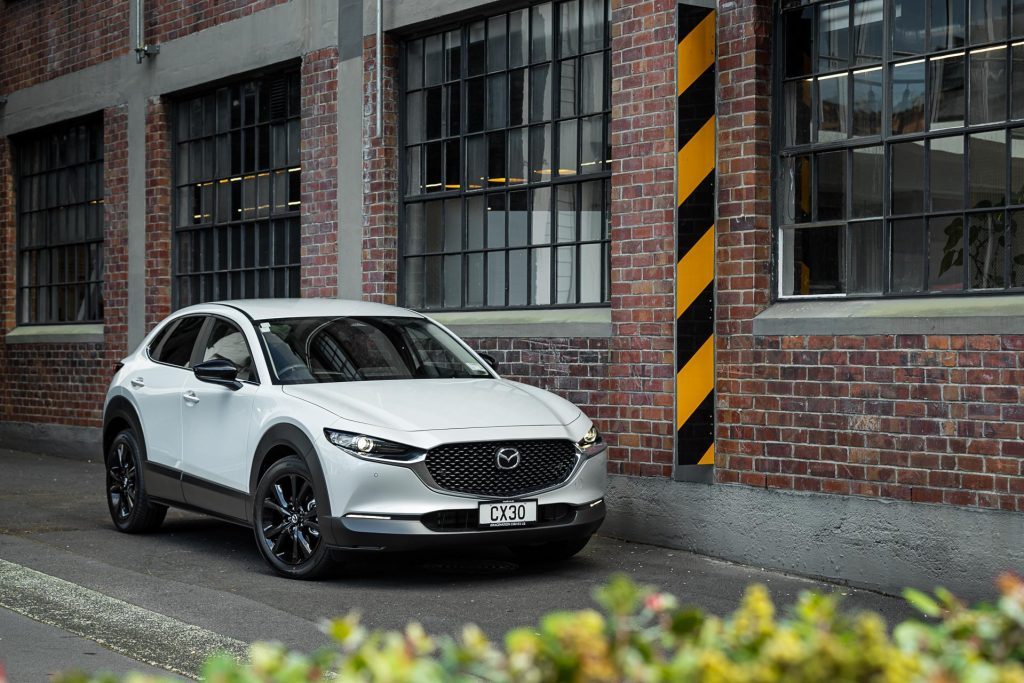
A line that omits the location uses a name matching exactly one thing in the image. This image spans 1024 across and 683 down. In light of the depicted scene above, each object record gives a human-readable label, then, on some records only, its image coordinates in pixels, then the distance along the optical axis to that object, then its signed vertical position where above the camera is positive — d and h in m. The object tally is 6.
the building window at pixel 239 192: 14.17 +1.64
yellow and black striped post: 9.26 +0.63
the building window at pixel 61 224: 17.12 +1.55
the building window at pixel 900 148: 7.86 +1.18
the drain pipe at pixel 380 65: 12.42 +2.46
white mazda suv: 7.89 -0.51
